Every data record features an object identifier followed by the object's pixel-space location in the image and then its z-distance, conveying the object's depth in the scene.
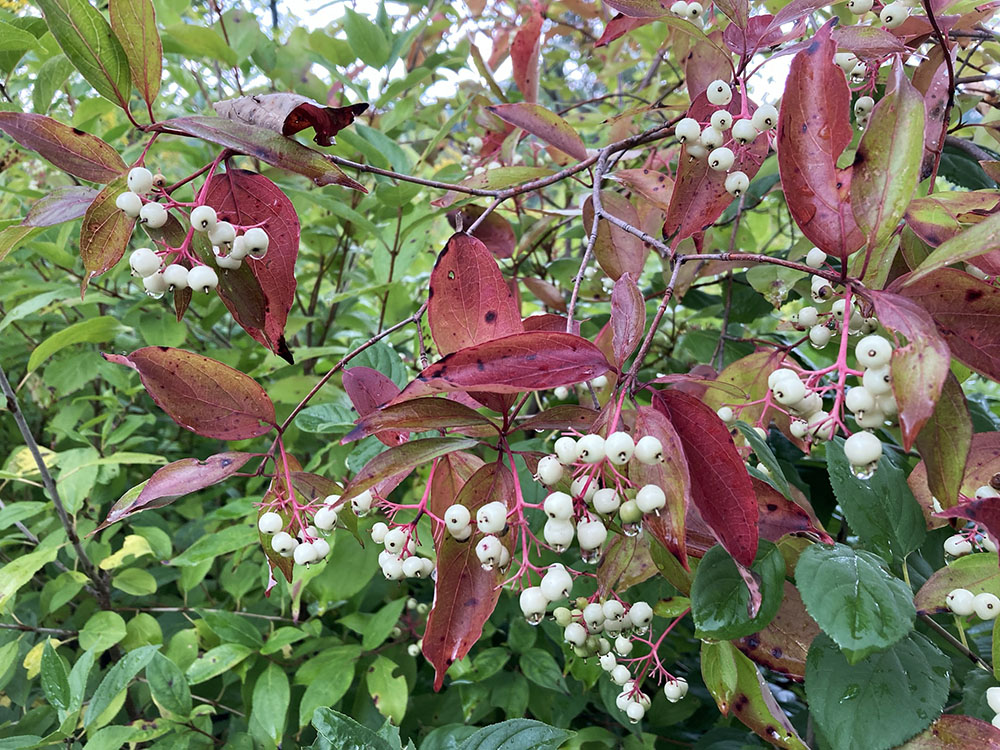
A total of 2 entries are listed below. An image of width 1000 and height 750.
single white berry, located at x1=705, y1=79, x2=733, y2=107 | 0.22
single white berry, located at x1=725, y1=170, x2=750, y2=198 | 0.22
